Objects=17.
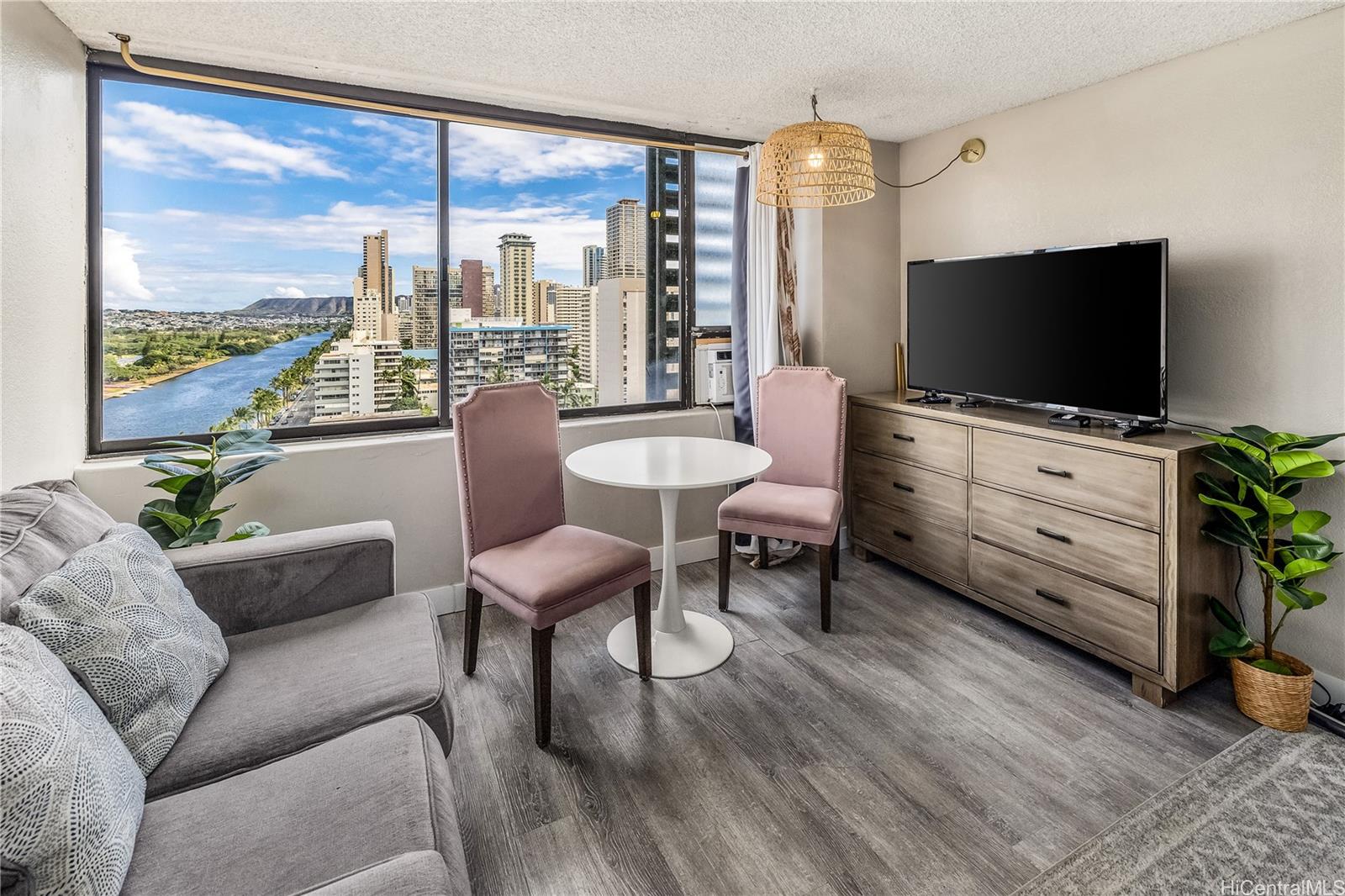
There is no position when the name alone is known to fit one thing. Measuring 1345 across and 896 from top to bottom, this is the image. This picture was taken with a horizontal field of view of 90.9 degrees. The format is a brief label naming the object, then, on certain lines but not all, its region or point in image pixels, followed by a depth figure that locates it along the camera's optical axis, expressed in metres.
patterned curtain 3.57
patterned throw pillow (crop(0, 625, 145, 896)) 0.87
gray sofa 1.05
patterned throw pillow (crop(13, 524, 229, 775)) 1.24
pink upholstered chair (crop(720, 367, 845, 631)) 2.83
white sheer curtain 3.55
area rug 1.56
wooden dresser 2.23
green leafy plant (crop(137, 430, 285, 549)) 2.25
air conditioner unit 3.72
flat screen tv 2.43
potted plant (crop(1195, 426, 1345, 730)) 2.05
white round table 2.40
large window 2.61
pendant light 2.42
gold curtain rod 2.47
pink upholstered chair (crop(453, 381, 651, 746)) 2.12
